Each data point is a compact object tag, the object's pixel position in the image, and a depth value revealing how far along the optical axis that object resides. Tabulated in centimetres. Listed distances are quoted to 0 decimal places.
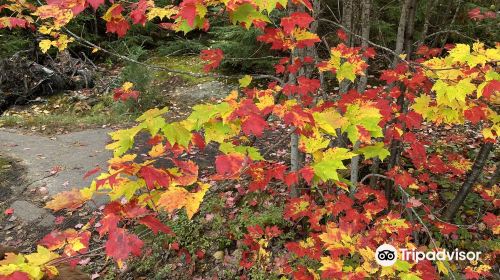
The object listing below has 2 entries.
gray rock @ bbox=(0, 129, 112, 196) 599
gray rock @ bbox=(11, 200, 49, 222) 526
